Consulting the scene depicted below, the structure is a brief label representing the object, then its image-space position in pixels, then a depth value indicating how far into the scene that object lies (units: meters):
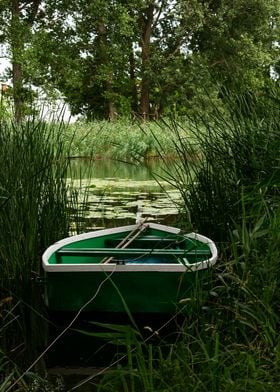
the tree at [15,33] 19.41
